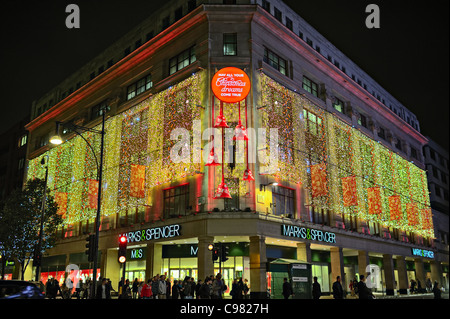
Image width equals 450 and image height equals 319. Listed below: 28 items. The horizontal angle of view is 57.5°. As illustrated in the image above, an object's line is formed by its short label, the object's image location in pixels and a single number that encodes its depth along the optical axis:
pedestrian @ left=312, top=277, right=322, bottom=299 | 21.92
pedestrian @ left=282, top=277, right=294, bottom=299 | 23.45
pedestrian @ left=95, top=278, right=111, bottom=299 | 20.34
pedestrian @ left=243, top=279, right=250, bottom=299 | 24.95
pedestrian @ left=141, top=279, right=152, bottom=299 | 21.47
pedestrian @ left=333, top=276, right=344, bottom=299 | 21.40
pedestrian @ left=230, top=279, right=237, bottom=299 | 23.59
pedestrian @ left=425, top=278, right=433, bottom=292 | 48.09
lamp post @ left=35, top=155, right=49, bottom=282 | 29.14
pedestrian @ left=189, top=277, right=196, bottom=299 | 23.84
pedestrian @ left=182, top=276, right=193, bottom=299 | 23.25
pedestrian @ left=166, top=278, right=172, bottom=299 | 25.67
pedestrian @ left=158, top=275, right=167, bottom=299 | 23.03
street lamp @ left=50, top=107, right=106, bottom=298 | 20.61
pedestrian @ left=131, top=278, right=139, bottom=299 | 28.60
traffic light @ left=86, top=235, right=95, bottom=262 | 21.44
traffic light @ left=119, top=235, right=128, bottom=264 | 20.05
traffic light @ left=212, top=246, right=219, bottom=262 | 25.35
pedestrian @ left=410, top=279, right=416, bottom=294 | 48.33
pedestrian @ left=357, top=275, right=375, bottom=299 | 16.60
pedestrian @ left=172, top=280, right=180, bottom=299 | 23.92
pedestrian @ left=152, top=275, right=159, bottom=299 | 23.22
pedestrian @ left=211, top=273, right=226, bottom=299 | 21.66
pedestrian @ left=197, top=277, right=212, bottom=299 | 20.73
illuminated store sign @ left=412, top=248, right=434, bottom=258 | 52.96
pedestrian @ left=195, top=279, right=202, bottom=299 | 23.05
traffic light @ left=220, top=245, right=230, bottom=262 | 25.18
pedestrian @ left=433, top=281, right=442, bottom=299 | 25.48
